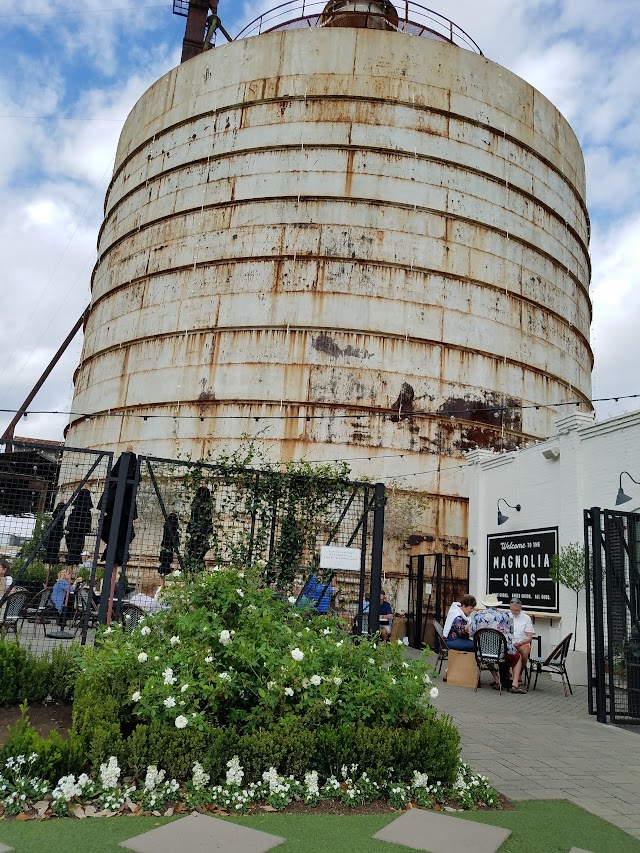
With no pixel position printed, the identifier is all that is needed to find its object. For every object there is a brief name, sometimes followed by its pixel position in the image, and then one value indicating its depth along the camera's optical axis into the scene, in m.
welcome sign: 13.47
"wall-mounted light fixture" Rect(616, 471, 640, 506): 11.77
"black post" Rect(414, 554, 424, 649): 14.11
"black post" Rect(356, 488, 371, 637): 7.61
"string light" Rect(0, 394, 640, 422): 18.49
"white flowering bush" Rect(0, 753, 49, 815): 3.47
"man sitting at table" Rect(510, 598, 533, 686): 9.75
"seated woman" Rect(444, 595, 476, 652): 9.78
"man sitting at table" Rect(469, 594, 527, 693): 9.62
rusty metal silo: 18.78
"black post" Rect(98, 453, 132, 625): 7.04
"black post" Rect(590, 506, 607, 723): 7.34
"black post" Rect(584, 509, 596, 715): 7.57
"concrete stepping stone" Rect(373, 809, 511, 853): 3.30
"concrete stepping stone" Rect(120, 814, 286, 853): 3.13
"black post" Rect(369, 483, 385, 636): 7.36
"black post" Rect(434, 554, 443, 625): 13.86
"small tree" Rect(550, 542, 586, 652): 12.27
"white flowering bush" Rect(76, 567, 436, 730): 4.29
